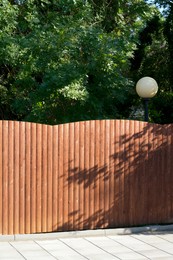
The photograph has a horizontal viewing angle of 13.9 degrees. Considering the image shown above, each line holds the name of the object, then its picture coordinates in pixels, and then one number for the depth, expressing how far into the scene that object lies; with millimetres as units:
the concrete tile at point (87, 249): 9242
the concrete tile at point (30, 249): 9242
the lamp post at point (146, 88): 13090
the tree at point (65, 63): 15131
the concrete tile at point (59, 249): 9267
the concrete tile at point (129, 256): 9092
